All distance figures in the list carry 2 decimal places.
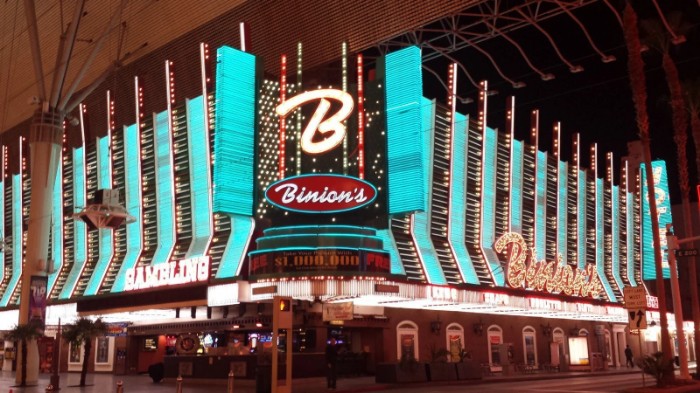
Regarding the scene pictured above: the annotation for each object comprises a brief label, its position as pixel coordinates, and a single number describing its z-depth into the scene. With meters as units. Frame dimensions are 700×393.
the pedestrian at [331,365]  26.97
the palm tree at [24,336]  31.81
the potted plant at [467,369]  32.28
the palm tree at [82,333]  31.19
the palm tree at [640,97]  29.45
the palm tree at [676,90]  31.91
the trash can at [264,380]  25.47
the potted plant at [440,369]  31.27
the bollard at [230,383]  19.32
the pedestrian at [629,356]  47.69
